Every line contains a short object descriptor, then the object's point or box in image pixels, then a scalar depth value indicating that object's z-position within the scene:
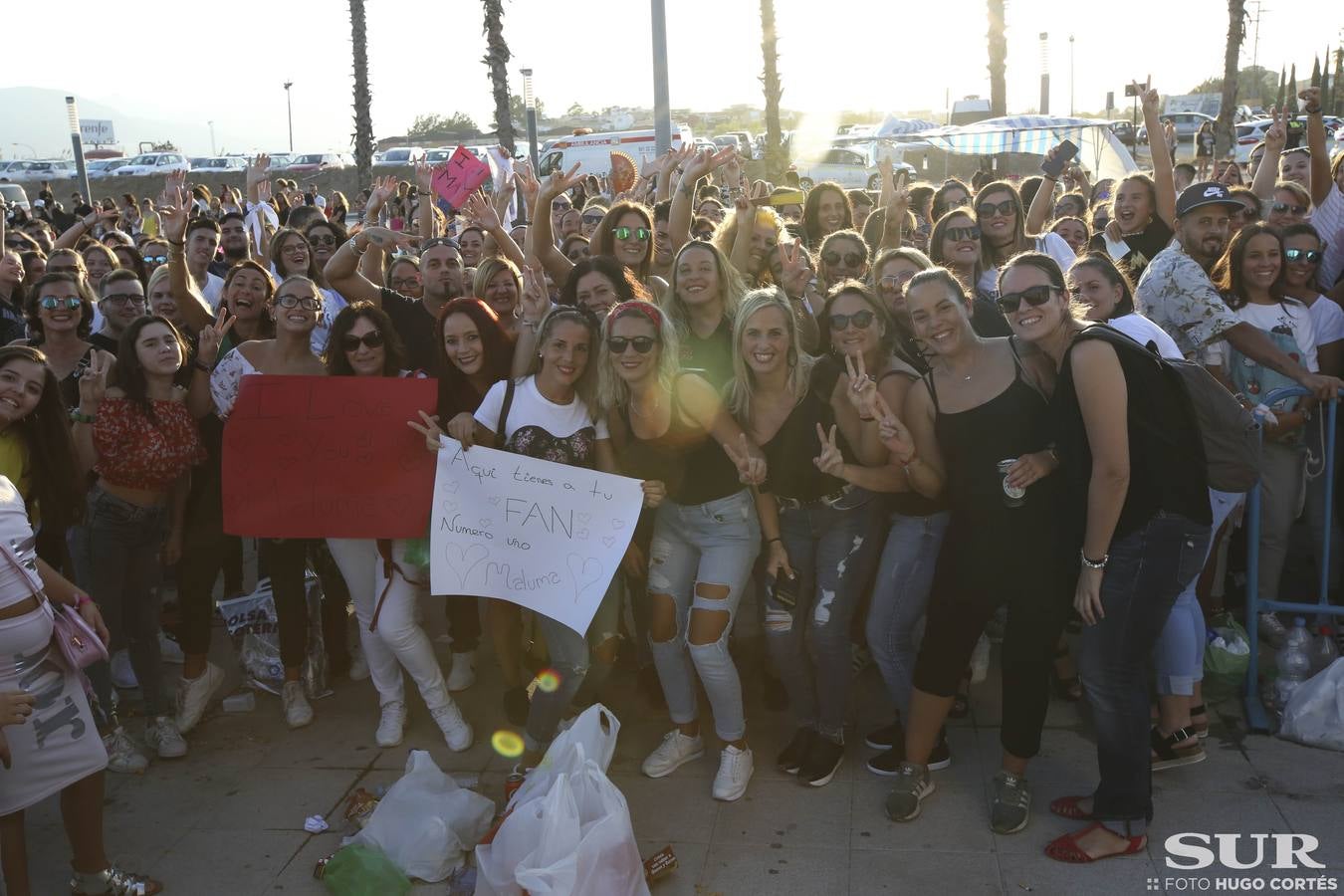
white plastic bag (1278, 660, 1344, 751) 4.08
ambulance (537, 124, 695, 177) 28.39
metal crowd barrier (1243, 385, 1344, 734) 4.43
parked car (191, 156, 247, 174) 39.09
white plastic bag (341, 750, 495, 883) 3.64
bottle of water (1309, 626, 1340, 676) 4.53
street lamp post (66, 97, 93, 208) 19.56
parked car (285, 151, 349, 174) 40.18
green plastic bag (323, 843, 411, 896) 3.54
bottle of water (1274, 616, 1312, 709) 4.37
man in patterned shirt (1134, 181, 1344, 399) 4.68
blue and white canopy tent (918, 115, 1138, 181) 21.84
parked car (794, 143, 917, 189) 29.61
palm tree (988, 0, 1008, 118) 27.16
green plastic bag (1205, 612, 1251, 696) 4.43
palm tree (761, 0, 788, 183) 23.31
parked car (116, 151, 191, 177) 39.90
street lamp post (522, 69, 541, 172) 15.47
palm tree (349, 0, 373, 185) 25.47
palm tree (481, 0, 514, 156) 23.45
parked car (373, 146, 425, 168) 39.78
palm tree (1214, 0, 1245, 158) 24.20
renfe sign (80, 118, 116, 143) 77.25
